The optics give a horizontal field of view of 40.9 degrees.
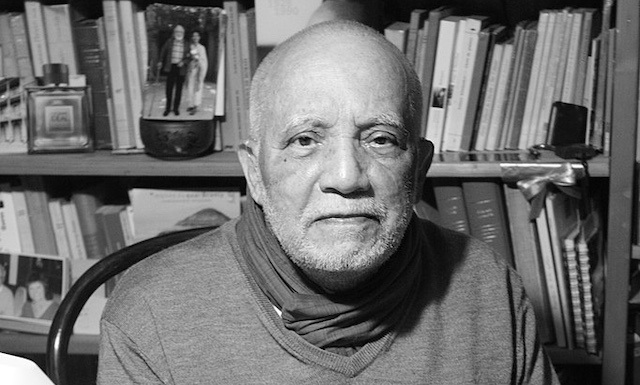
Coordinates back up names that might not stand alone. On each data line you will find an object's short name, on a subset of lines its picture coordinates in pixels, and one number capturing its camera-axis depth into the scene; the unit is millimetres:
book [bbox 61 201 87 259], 2039
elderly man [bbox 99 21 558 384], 1190
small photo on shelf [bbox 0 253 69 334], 2047
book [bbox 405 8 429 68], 1830
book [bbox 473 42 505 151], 1839
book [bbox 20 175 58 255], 2021
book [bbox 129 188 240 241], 1971
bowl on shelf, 1883
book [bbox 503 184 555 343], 1871
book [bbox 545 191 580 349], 1846
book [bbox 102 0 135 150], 1917
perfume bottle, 1939
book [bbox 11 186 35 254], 2025
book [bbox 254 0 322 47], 1845
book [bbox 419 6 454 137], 1817
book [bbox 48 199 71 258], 2031
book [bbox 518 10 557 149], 1801
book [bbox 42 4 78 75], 1934
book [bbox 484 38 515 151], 1835
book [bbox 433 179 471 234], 1891
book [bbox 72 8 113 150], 1942
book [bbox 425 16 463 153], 1814
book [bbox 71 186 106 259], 2029
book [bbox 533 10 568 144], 1797
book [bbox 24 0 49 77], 1931
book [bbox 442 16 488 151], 1811
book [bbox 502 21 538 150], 1818
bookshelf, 1701
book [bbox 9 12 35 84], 1952
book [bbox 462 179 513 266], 1871
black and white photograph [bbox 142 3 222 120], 1902
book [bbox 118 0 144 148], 1915
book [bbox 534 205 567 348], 1864
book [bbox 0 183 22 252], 2029
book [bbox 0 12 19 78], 1956
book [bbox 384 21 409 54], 1845
